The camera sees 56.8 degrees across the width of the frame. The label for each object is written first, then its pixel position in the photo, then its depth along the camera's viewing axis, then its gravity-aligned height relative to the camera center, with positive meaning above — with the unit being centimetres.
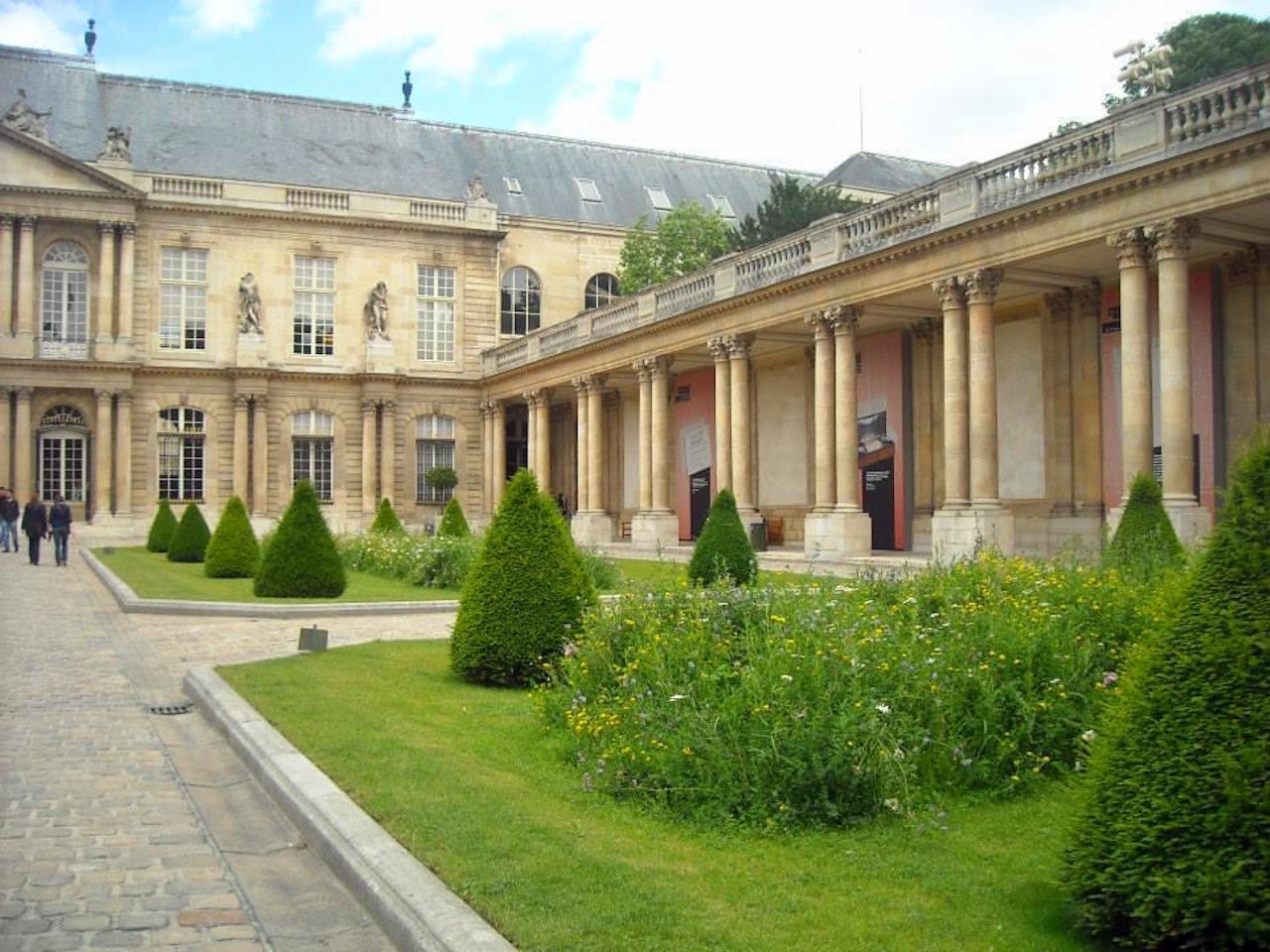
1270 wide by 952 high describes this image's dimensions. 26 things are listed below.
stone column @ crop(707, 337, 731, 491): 3086 +277
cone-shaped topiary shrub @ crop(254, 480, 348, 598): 1866 -72
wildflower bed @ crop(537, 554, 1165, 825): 606 -107
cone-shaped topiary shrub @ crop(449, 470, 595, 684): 1031 -75
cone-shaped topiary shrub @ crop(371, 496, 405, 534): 3125 -11
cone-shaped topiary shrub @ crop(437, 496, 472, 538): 2611 -14
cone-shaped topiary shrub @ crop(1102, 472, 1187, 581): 1088 -30
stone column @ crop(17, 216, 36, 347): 4078 +843
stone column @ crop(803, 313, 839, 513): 2706 +242
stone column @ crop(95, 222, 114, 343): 4191 +832
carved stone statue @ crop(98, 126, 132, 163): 4191 +1337
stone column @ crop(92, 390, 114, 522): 4188 +226
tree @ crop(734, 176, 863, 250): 4272 +1116
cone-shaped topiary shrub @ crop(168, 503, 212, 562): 2922 -54
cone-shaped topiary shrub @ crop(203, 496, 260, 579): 2356 -66
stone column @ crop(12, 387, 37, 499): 4088 +259
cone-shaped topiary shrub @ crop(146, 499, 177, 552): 3314 -30
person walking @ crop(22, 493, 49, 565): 2944 -13
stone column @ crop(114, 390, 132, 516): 4247 +247
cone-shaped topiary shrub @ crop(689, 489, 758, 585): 1662 -47
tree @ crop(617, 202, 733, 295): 4453 +1024
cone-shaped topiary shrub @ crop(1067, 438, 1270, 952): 364 -85
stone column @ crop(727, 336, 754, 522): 3017 +238
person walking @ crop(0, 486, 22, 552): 3284 +9
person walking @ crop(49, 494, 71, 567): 2906 -20
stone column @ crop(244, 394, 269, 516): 4466 +234
